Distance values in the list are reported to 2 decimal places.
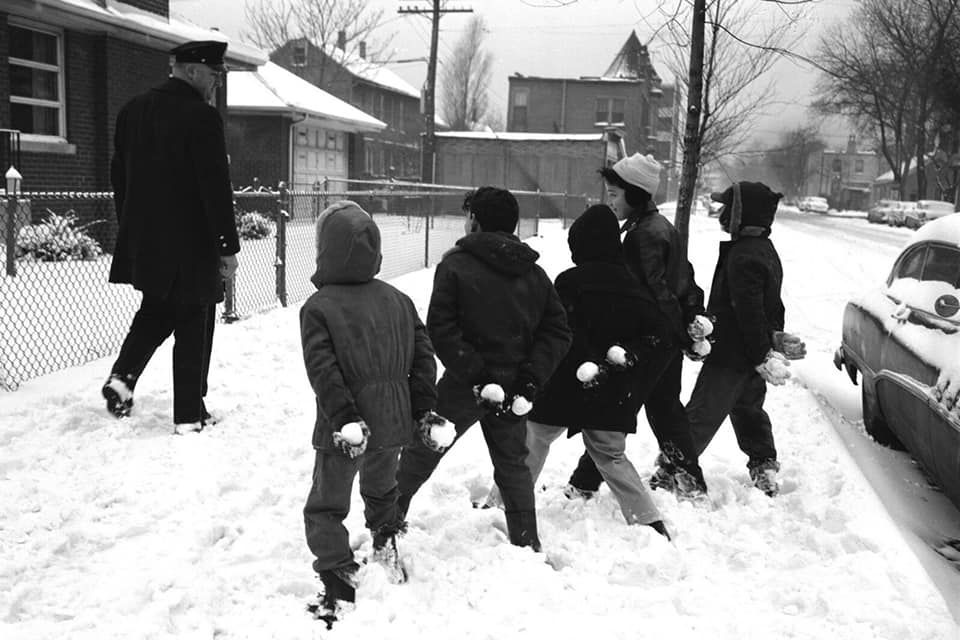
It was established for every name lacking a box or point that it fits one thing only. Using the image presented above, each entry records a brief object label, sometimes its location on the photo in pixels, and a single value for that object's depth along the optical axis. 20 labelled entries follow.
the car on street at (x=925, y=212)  43.06
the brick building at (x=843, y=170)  110.99
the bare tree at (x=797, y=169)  94.41
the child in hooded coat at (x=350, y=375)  2.94
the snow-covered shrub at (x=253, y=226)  14.78
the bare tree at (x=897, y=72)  40.25
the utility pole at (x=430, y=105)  30.28
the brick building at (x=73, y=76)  11.80
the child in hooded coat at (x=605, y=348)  3.76
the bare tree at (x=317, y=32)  38.97
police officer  4.40
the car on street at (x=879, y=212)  49.39
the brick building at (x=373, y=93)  42.53
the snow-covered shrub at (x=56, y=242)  8.47
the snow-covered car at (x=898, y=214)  45.09
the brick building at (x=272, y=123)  21.56
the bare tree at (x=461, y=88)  63.06
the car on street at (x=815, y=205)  69.00
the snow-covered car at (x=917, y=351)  4.17
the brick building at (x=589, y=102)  52.72
